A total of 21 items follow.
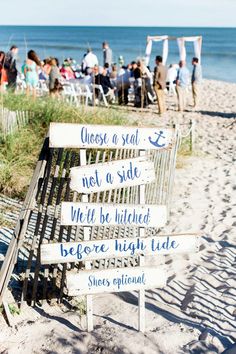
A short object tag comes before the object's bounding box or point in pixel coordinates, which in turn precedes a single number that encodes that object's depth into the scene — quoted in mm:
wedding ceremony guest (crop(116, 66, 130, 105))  15742
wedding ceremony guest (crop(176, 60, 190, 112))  14798
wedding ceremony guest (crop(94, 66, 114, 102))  15602
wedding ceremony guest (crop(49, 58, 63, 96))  13852
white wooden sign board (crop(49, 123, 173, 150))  3936
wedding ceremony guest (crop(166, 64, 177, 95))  18125
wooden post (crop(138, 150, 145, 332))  4141
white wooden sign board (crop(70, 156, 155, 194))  4004
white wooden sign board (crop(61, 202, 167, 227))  3977
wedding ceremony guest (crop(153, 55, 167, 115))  14062
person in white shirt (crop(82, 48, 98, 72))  17039
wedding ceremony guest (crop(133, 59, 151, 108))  15078
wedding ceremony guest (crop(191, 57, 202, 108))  15023
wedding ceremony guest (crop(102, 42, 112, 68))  17778
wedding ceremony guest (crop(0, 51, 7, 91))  12758
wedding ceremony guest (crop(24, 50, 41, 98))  14626
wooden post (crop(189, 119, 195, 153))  10285
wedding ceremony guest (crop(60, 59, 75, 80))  17655
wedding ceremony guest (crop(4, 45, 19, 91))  14373
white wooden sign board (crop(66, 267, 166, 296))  4059
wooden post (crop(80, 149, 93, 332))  4074
